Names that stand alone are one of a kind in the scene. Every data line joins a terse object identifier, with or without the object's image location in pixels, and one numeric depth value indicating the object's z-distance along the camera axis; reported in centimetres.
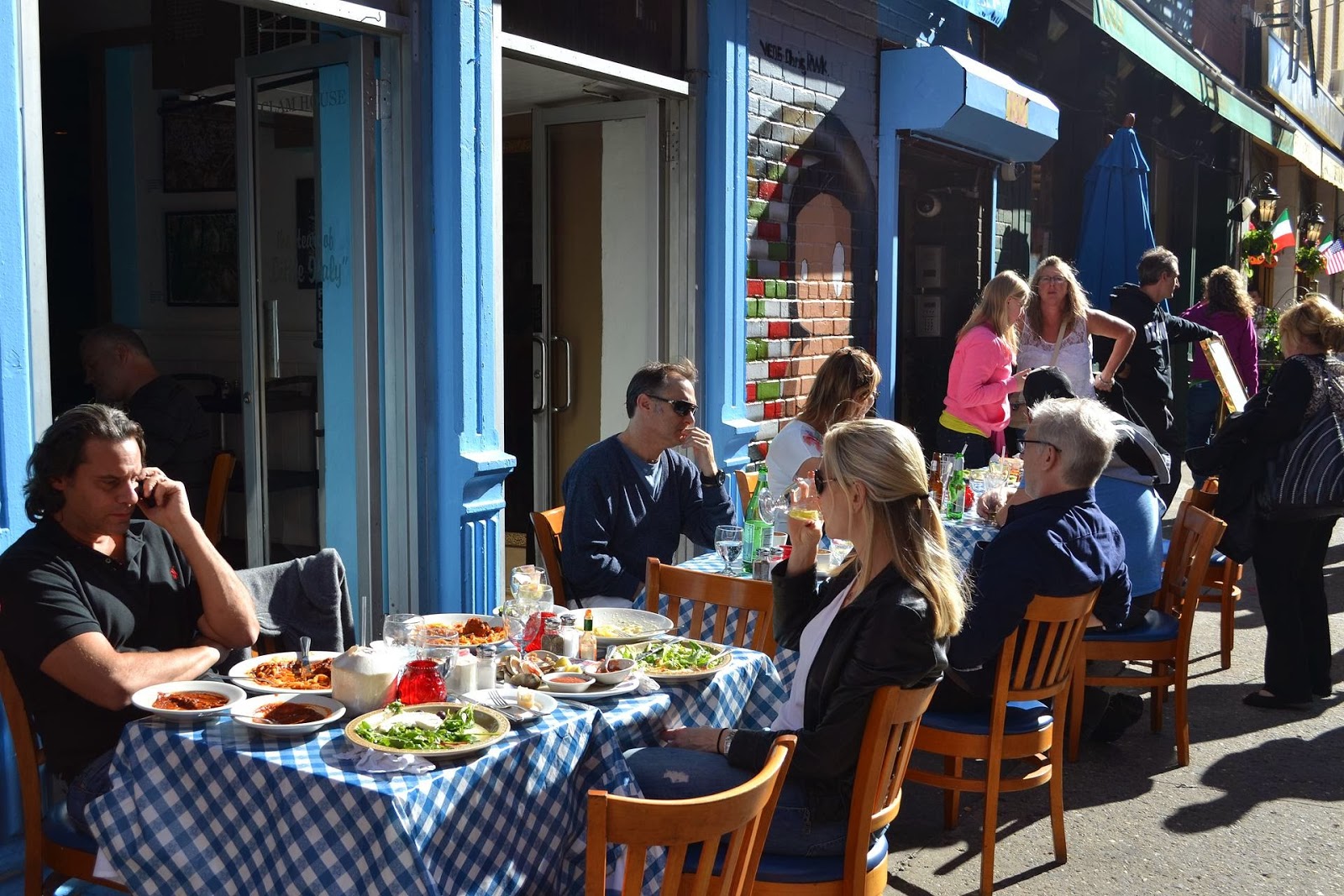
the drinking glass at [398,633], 312
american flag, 1995
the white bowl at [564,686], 299
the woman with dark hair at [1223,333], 1011
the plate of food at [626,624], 356
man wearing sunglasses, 456
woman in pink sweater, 712
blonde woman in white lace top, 762
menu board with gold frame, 921
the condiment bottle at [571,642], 324
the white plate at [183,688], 274
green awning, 1034
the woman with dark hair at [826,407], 527
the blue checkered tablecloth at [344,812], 242
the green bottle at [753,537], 446
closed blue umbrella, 1042
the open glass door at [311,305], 488
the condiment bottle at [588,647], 326
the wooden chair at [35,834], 295
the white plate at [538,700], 286
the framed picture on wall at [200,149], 775
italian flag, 1681
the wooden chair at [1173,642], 483
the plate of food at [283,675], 298
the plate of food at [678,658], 319
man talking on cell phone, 293
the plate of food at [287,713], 268
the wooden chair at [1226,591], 628
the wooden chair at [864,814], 285
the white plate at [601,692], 299
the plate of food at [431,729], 258
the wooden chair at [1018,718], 383
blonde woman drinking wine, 291
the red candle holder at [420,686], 292
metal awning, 787
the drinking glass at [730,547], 442
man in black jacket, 859
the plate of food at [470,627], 337
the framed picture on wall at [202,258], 778
